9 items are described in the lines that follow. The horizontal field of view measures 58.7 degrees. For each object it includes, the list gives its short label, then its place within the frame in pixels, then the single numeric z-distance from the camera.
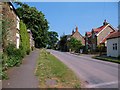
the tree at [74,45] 30.85
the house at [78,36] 39.06
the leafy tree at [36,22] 28.54
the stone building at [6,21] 5.98
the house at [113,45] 16.24
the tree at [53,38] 64.11
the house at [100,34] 26.79
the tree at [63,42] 44.44
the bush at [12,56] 7.14
